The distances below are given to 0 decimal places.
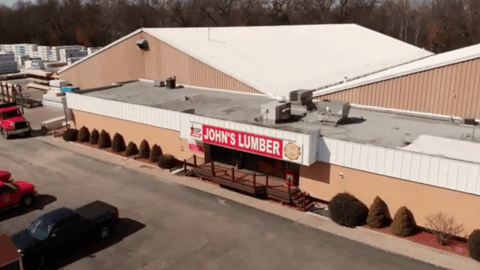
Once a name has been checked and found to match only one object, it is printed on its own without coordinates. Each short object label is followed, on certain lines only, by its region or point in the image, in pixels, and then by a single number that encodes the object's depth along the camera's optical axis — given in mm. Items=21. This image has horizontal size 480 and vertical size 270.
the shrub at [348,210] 19484
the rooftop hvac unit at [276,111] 23906
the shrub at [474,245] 16391
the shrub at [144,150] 28969
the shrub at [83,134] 32875
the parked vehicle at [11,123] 34625
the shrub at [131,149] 29578
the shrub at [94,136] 32188
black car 16312
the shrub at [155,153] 28328
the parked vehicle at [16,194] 21172
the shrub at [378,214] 19109
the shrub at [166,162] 27203
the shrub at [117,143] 30312
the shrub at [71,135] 33509
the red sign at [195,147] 26312
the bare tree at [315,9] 118250
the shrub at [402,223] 18344
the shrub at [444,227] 17656
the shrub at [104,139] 31438
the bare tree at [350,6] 117000
